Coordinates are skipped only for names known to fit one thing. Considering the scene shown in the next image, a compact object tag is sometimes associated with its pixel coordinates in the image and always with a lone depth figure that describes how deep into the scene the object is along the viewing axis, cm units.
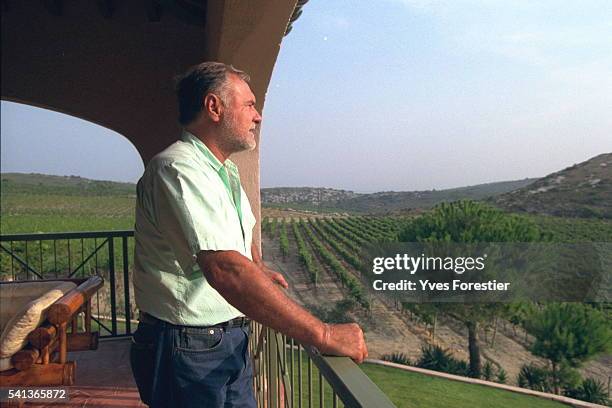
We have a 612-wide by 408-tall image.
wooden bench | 181
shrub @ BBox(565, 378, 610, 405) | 2989
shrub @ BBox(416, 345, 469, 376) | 3294
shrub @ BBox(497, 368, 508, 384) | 3250
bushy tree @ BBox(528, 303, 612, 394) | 3238
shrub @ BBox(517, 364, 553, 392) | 3212
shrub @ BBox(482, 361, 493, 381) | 3396
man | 76
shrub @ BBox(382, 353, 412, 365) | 3296
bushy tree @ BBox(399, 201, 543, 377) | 3712
